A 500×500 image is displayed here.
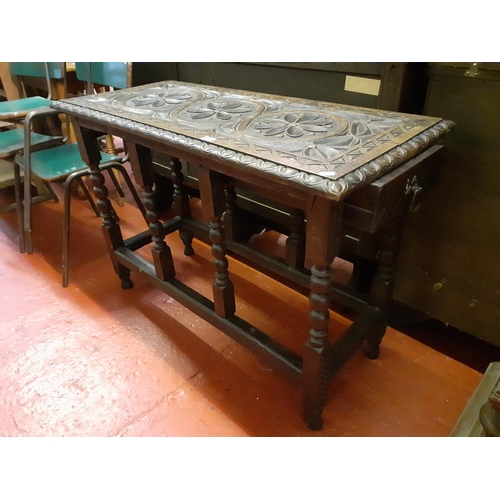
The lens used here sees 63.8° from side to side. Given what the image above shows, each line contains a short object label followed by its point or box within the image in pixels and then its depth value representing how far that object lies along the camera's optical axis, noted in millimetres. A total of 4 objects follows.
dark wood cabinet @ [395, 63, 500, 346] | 1250
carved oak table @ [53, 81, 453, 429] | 959
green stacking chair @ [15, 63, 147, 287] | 1956
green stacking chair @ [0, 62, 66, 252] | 2257
